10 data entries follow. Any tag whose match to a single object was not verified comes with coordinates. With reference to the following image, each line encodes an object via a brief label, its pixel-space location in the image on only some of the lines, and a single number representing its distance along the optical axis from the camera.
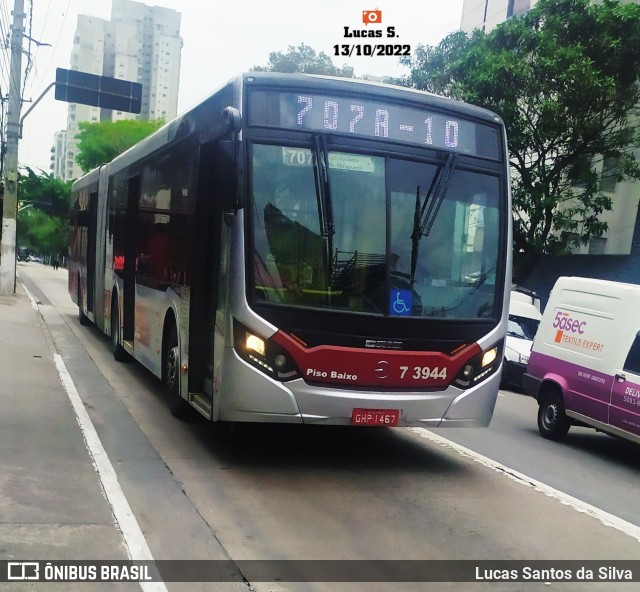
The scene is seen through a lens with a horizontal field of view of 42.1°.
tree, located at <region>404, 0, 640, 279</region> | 22.44
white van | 9.87
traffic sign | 25.94
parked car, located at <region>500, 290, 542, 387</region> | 16.64
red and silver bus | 7.07
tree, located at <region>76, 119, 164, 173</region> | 60.88
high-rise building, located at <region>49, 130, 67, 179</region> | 128.88
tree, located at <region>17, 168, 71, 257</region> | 64.44
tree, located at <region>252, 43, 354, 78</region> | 39.84
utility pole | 25.20
